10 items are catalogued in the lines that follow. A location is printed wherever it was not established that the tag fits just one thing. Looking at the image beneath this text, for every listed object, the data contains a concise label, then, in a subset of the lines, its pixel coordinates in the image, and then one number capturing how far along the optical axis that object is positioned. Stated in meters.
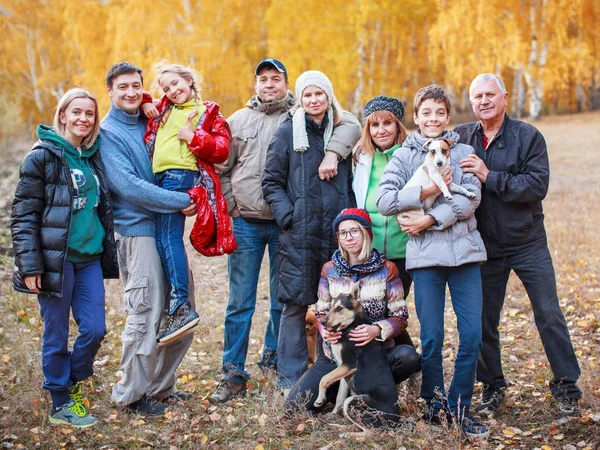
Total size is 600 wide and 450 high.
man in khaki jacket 4.60
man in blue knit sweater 4.18
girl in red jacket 4.24
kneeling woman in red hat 3.95
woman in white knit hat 4.32
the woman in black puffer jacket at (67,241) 3.87
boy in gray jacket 3.75
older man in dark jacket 4.02
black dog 3.88
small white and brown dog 3.73
